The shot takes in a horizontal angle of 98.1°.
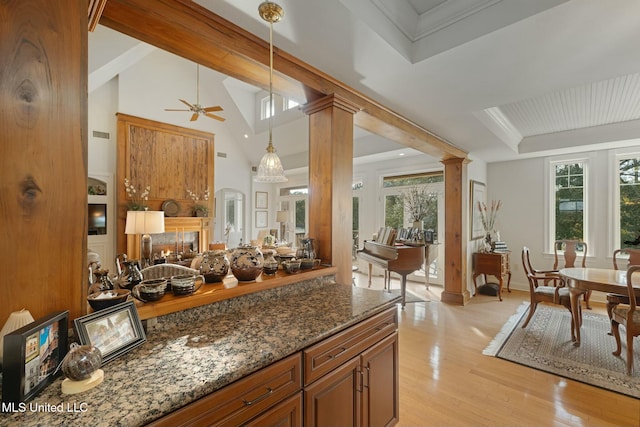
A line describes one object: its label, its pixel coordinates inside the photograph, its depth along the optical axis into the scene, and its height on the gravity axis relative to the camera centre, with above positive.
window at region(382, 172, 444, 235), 5.65 +0.46
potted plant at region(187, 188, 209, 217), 6.60 +0.20
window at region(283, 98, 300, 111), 6.18 +2.44
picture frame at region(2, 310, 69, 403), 0.75 -0.43
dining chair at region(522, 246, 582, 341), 3.17 -0.94
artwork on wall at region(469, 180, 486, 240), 4.93 +0.08
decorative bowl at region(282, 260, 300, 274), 1.89 -0.36
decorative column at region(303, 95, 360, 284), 2.25 +0.29
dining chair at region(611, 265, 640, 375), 2.40 -0.93
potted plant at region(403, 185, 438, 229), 5.49 +0.23
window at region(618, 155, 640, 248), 4.41 +0.25
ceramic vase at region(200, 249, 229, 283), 1.63 -0.32
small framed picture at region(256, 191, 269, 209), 8.31 +0.41
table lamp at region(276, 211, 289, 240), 7.18 -0.10
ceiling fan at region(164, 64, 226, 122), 4.52 +1.74
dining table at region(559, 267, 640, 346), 2.60 -0.68
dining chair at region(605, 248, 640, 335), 2.95 -0.84
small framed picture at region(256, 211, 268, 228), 8.28 -0.17
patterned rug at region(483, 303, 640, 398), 2.41 -1.43
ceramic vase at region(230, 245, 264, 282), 1.65 -0.31
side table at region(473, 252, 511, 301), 4.76 -0.90
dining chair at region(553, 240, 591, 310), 4.66 -0.67
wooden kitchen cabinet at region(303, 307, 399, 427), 1.23 -0.83
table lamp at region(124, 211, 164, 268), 3.33 -0.11
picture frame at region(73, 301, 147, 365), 0.97 -0.44
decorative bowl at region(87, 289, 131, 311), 1.12 -0.35
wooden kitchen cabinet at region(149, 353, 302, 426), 0.85 -0.64
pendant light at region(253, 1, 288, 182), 1.45 +0.50
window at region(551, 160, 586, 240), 4.89 +0.25
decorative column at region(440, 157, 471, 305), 4.57 -0.41
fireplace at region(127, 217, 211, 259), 6.09 -0.52
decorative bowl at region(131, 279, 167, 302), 1.28 -0.36
